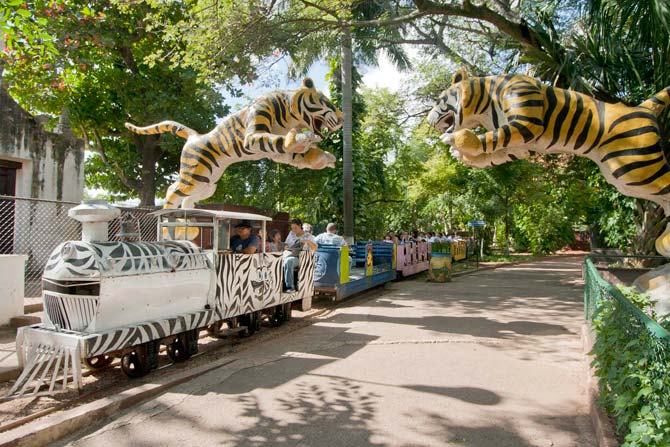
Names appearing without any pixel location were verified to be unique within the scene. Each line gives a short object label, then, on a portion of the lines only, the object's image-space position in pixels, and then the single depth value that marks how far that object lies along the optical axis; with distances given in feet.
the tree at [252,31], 35.17
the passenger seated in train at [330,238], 38.55
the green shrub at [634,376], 10.23
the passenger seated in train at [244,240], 27.17
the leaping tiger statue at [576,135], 18.78
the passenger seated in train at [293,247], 31.63
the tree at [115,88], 56.24
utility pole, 54.13
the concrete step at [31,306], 31.19
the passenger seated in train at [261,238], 28.73
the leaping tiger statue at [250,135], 27.43
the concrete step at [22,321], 27.58
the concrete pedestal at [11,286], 27.17
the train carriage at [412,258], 56.59
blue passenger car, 37.83
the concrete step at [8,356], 19.34
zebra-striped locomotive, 17.87
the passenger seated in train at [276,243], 32.73
